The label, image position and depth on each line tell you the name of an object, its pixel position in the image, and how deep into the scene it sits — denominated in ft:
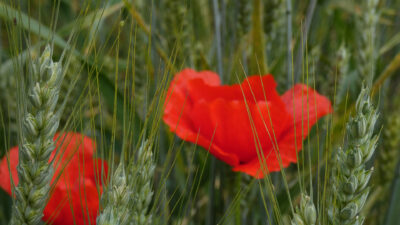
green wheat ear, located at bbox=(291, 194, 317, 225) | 1.99
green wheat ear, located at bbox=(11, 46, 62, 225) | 2.02
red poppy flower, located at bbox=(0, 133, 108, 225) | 2.35
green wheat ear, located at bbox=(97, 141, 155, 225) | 1.96
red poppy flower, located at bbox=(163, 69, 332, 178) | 2.40
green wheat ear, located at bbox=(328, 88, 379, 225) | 1.99
